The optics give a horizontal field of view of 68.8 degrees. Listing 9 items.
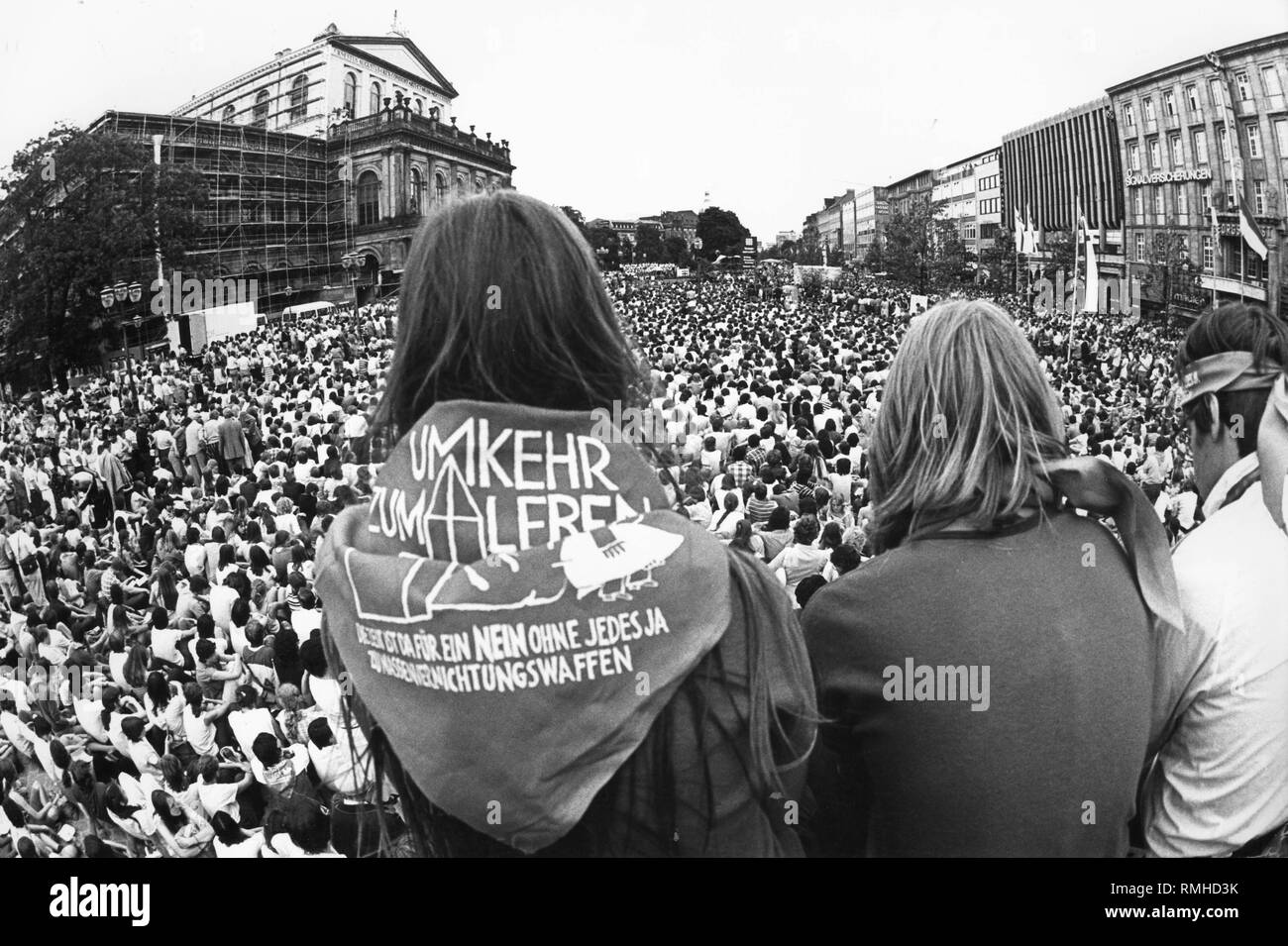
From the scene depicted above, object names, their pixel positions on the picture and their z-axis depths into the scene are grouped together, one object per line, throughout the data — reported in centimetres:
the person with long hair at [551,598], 131
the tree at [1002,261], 2003
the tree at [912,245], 2712
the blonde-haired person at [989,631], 153
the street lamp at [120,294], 950
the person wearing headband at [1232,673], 177
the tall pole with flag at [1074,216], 1349
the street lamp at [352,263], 1072
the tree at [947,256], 2472
